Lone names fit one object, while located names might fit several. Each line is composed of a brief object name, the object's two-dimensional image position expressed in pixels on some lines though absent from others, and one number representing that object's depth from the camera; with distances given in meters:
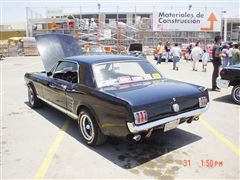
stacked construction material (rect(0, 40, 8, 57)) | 30.17
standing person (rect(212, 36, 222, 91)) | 9.36
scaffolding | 28.13
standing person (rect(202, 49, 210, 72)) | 14.92
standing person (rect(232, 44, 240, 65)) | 11.79
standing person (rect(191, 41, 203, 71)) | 15.38
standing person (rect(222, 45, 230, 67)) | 14.12
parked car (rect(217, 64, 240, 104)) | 7.63
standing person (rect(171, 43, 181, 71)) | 16.05
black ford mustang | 3.97
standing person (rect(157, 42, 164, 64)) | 19.94
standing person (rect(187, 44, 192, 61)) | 22.75
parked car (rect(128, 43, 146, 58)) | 22.87
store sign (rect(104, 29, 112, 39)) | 27.62
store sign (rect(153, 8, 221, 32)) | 28.42
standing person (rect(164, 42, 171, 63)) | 20.36
